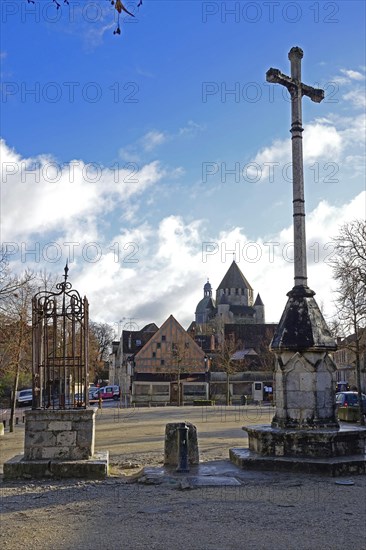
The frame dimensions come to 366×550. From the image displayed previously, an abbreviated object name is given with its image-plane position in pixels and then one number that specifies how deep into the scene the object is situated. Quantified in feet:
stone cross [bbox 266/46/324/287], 39.81
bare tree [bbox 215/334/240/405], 157.56
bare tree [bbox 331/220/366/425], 79.97
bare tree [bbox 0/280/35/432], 73.51
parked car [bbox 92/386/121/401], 178.70
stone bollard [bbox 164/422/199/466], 36.76
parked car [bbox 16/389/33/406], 152.46
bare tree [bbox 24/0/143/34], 10.35
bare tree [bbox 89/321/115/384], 282.15
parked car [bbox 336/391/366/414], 98.68
